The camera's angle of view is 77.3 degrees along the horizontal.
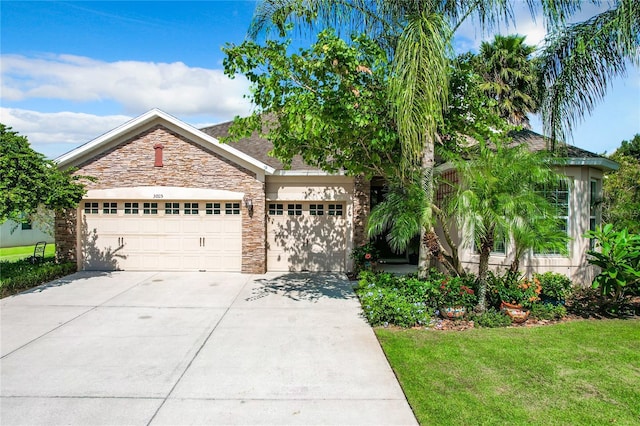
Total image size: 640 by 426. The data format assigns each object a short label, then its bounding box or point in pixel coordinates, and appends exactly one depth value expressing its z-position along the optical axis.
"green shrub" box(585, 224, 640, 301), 7.80
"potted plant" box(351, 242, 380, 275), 11.90
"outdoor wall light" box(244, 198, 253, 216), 12.23
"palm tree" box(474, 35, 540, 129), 17.20
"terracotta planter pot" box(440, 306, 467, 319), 7.70
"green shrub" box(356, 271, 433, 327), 7.50
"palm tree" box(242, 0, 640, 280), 7.02
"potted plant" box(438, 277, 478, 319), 7.72
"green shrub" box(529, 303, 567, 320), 7.95
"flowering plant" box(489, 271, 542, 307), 7.95
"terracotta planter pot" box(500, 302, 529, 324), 7.67
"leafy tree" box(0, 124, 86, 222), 9.68
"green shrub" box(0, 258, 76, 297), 9.88
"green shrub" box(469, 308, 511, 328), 7.51
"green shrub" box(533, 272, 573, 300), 8.36
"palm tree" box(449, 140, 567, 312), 7.04
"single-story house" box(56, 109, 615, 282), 12.38
